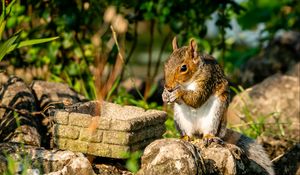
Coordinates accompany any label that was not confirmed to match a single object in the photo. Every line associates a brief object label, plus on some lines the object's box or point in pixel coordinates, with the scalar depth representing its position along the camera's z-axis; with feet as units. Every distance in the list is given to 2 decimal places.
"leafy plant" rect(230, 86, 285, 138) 54.65
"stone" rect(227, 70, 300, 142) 58.08
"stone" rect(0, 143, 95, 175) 37.42
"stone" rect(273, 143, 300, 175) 50.21
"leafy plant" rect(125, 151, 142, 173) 38.19
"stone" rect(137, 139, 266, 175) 36.70
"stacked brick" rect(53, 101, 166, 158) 39.40
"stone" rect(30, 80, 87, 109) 50.52
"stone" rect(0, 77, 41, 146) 44.32
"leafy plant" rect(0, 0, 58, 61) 40.63
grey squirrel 41.39
